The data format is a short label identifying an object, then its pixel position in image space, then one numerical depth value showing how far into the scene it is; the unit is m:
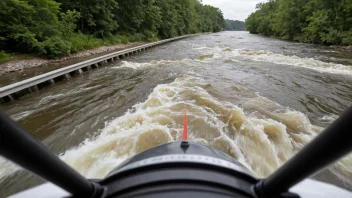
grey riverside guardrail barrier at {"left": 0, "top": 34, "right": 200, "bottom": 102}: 6.18
